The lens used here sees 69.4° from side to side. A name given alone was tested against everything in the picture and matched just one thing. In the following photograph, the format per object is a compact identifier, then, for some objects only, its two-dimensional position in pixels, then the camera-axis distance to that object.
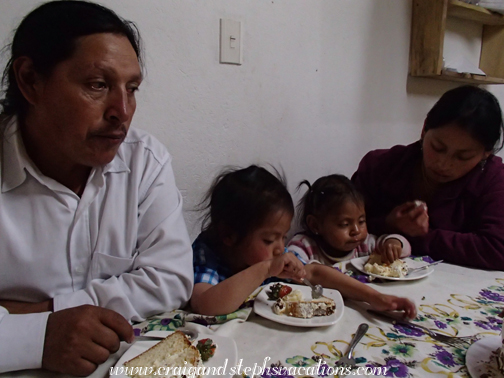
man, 0.66
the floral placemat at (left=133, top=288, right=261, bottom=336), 0.77
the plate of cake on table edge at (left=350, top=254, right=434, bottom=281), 1.04
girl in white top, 1.30
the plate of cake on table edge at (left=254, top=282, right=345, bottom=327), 0.77
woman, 1.22
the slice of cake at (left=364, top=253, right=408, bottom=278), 1.05
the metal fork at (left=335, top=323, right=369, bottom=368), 0.65
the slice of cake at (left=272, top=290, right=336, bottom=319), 0.79
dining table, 0.64
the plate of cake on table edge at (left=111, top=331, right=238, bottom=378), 0.60
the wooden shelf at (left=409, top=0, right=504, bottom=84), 1.74
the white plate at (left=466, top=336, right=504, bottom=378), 0.63
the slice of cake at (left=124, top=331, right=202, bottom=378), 0.59
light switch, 1.28
